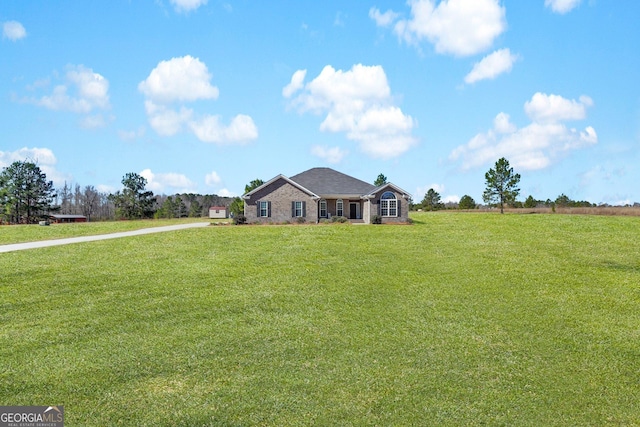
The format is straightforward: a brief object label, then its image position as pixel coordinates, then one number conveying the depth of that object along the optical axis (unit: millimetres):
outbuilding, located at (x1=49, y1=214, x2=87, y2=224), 58406
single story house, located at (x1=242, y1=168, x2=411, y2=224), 36875
